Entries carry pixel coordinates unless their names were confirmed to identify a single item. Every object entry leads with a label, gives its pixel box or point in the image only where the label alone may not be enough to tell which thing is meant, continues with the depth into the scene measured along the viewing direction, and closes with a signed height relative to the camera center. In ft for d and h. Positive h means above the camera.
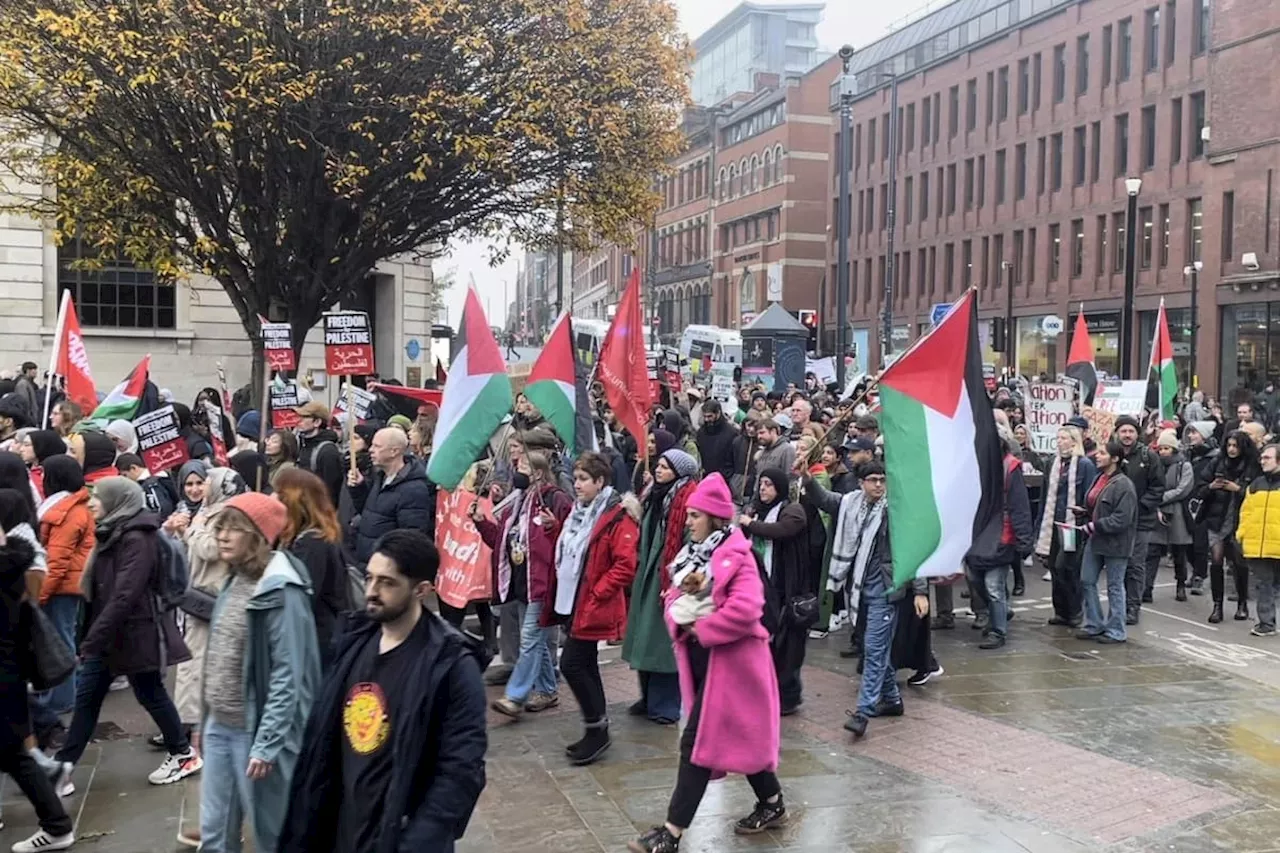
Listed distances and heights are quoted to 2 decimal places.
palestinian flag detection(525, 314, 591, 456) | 28.86 +0.16
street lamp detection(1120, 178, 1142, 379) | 72.59 +8.01
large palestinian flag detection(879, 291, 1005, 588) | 20.63 -0.96
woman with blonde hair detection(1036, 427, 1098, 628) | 35.14 -3.46
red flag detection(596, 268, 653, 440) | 29.09 +0.54
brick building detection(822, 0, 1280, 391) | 126.00 +29.32
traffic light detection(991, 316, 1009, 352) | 157.79 +8.53
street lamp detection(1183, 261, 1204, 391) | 116.47 +10.45
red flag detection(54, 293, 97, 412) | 39.06 +0.43
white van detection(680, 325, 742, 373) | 107.24 +4.39
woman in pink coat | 17.80 -4.27
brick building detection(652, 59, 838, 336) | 219.61 +36.67
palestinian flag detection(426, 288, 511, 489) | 25.96 -0.44
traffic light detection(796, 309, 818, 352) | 108.68 +6.58
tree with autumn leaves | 54.03 +12.47
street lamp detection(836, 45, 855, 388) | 69.36 +12.95
